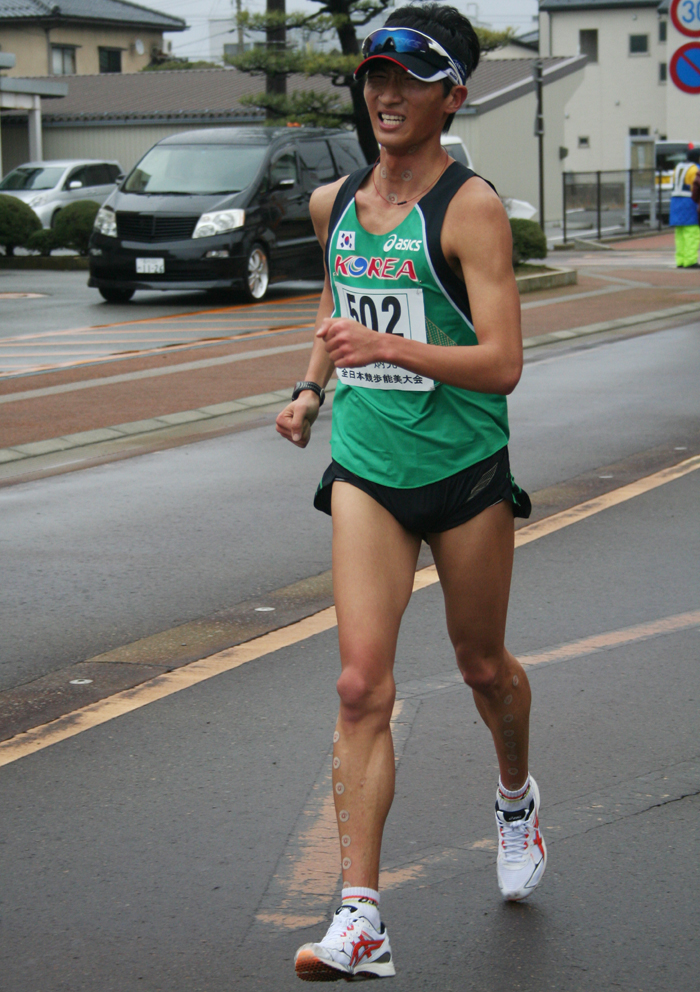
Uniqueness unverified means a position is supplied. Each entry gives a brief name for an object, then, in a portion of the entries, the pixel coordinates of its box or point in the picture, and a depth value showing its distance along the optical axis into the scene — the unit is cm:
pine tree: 2348
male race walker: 288
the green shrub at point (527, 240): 2066
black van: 1733
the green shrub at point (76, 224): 2433
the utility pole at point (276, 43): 2520
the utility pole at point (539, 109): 2992
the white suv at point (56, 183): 3081
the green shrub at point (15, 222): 2491
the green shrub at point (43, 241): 2486
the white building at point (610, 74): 6234
